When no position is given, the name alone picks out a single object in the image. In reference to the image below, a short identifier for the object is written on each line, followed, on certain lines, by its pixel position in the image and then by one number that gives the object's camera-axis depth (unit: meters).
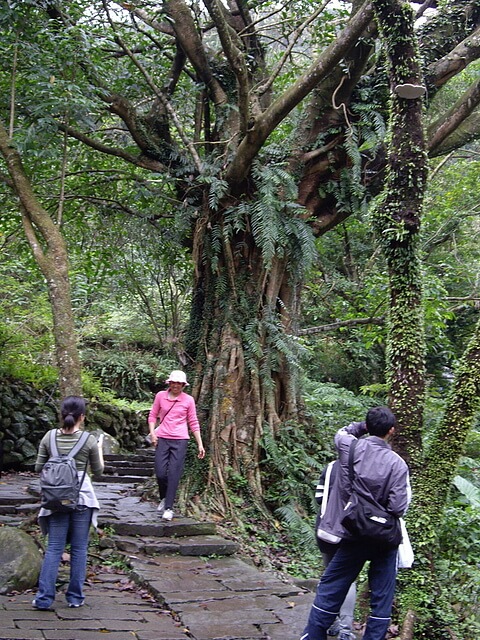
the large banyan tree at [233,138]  7.60
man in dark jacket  4.02
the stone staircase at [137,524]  6.65
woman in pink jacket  7.60
